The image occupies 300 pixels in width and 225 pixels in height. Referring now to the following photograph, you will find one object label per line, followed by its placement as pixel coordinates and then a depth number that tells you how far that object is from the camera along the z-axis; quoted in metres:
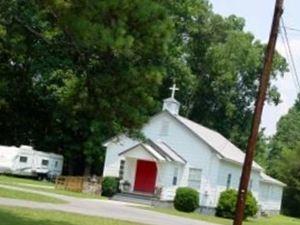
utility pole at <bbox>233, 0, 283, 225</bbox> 17.72
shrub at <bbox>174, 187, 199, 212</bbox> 40.81
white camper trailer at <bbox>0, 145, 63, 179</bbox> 51.28
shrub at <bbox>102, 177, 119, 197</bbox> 43.78
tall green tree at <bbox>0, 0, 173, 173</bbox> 15.13
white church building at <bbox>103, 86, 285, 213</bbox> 44.38
